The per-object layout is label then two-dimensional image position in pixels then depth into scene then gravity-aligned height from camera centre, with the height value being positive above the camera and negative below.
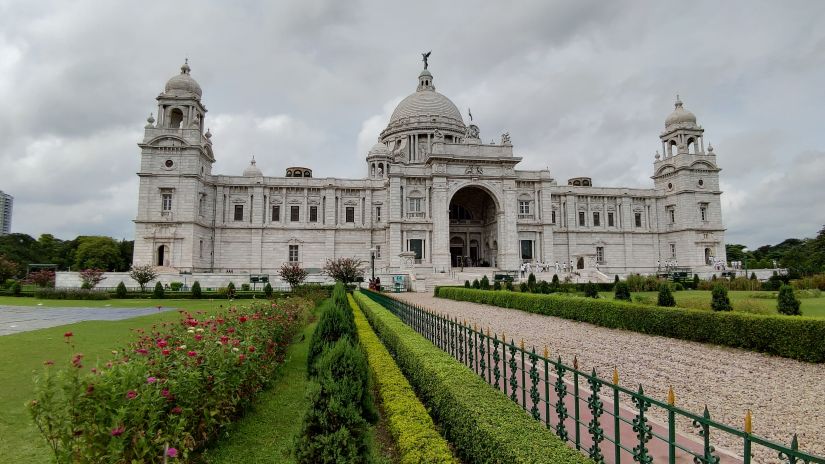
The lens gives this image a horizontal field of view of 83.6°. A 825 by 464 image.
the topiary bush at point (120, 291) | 28.22 -0.87
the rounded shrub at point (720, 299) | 11.63 -0.56
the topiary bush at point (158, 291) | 28.41 -0.87
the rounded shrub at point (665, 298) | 13.59 -0.62
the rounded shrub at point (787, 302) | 11.24 -0.62
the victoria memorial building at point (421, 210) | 40.03 +6.70
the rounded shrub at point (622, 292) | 16.29 -0.53
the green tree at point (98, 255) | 57.44 +2.84
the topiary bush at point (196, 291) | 28.13 -0.87
